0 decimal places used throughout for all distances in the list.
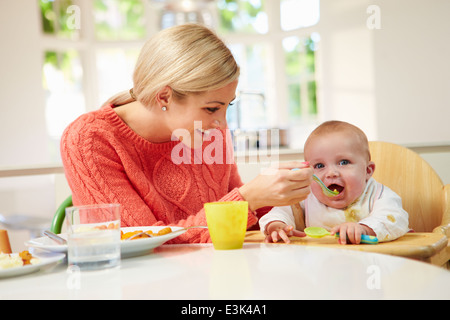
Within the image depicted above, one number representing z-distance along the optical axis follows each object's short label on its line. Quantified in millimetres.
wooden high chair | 1577
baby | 1294
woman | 1154
